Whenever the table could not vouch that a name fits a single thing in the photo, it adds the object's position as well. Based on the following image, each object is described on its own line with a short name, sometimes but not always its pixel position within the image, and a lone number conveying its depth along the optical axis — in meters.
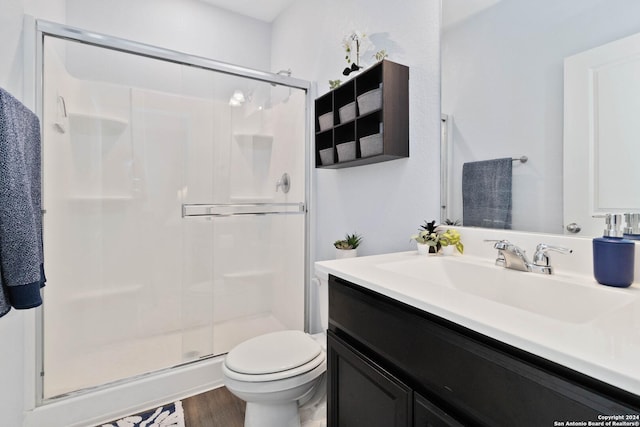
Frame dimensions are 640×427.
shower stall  1.53
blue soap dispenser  0.73
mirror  0.88
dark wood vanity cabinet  0.45
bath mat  1.45
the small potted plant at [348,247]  1.62
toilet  1.20
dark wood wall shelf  1.31
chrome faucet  0.88
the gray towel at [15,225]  0.81
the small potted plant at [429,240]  1.18
